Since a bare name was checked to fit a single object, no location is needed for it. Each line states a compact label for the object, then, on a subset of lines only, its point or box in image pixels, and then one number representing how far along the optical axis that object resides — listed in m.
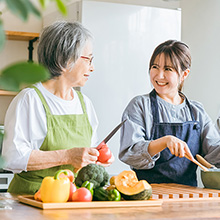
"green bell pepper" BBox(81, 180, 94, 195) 1.85
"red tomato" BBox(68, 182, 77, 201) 1.82
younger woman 2.33
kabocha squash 1.84
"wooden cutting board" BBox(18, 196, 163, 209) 1.76
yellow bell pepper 1.77
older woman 2.10
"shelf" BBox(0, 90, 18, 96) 3.54
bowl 2.22
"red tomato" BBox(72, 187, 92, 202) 1.80
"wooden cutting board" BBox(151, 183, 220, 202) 1.98
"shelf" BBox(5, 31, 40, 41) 3.55
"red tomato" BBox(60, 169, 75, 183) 1.89
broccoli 1.89
